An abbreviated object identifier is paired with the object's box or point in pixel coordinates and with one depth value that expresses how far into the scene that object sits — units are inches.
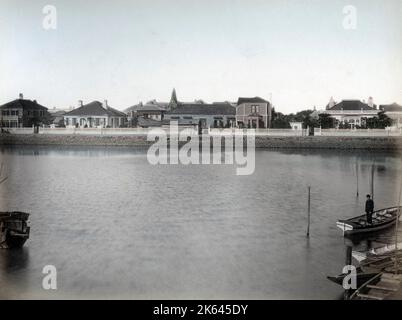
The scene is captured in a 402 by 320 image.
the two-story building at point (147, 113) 3879.4
